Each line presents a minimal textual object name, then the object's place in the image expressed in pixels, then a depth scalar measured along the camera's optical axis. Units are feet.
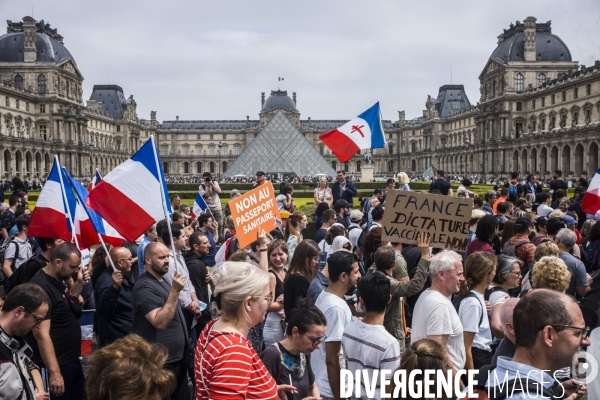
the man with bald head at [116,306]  13.41
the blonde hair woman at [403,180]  32.94
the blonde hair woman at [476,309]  11.62
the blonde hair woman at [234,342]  7.04
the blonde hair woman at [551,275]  11.83
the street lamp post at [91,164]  196.06
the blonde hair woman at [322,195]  32.42
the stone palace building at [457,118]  137.19
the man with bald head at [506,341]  9.27
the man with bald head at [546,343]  6.45
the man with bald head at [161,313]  11.00
